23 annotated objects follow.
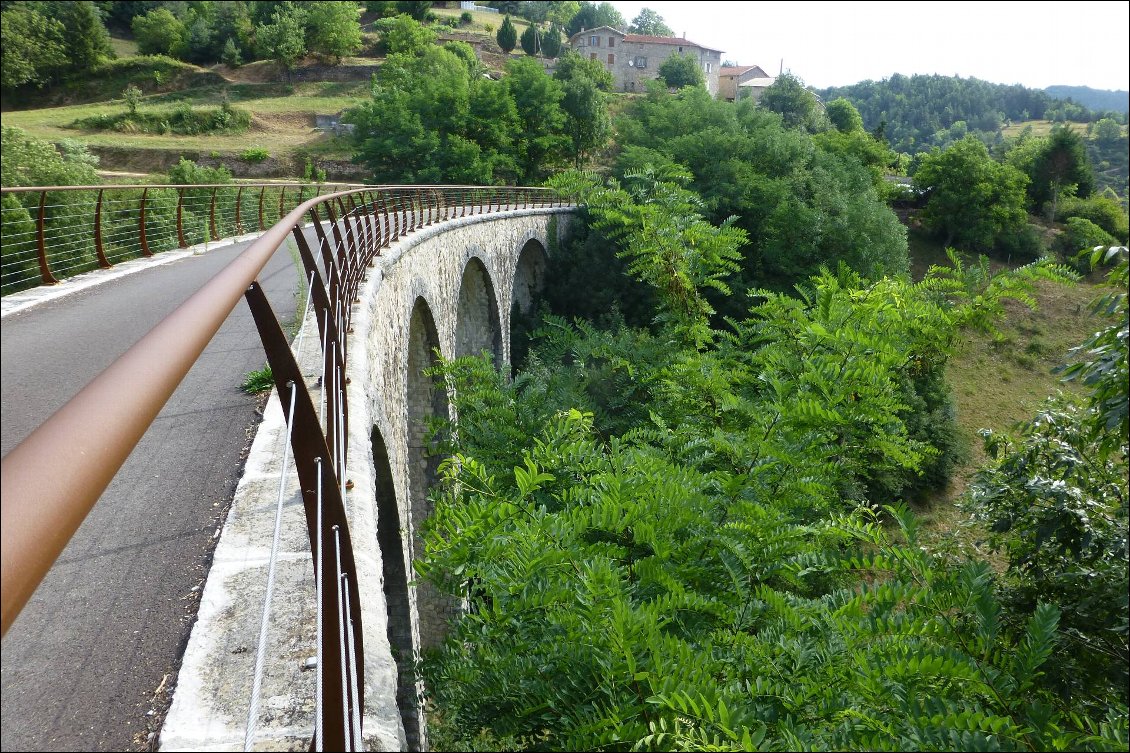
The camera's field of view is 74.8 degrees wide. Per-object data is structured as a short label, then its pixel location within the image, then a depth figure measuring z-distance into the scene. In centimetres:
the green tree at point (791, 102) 5128
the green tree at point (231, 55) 5427
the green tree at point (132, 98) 4412
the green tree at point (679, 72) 6159
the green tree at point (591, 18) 9069
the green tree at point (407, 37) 5441
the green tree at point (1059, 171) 4584
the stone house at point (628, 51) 6788
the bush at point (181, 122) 4175
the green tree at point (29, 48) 4950
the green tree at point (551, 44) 7000
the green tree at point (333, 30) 5422
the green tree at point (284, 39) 5250
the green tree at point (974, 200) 4062
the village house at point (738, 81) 7825
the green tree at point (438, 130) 3219
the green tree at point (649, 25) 9975
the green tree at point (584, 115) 3825
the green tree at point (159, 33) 5697
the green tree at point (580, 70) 4509
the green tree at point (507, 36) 6700
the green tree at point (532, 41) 6856
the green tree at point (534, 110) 3609
